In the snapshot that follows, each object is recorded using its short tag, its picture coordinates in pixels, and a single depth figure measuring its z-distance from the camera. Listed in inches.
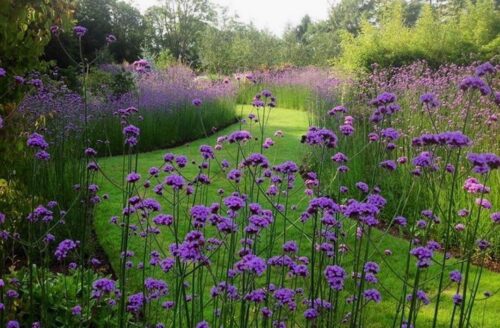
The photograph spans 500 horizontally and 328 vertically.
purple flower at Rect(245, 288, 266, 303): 87.4
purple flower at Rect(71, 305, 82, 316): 110.2
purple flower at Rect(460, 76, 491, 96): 100.6
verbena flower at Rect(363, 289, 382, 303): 98.7
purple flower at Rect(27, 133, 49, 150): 106.7
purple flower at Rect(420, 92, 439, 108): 106.5
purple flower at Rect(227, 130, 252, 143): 108.9
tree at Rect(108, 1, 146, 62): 1006.0
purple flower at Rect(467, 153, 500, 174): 82.1
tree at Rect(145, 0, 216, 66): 1859.0
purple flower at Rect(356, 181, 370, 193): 110.9
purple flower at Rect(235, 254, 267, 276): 77.9
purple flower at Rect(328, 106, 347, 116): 145.7
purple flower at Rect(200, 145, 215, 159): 119.2
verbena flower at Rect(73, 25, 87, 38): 132.0
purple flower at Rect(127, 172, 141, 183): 97.3
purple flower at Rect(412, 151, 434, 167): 99.5
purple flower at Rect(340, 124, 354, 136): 119.8
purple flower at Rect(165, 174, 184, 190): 90.2
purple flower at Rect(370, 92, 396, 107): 115.1
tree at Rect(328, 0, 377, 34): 2395.4
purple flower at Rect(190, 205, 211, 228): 84.9
